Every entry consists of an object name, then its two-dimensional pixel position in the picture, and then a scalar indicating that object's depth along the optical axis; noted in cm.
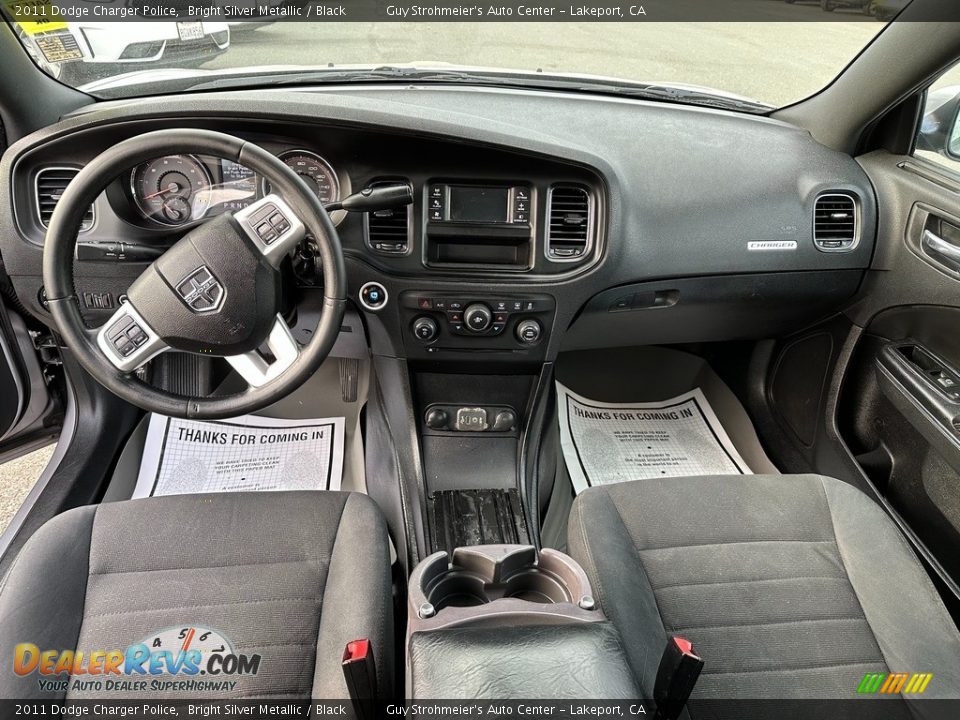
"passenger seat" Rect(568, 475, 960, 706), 106
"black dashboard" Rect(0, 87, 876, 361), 132
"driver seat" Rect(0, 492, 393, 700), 101
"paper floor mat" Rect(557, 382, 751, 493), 195
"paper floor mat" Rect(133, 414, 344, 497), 178
